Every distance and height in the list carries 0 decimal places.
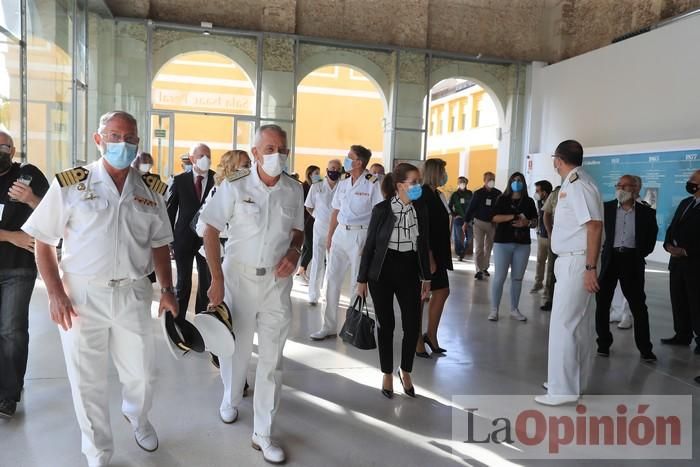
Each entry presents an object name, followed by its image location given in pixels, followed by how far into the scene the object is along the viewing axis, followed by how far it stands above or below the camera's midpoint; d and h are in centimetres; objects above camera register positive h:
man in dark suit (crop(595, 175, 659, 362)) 507 -56
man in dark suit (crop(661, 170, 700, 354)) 511 -57
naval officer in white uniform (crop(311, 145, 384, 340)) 518 -32
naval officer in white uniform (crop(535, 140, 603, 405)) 370 -49
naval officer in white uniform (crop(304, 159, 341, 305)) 666 -32
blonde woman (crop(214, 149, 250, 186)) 415 +20
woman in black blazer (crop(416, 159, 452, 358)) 442 -39
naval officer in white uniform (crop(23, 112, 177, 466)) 245 -39
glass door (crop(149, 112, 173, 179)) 1237 +96
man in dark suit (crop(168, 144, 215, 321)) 469 -23
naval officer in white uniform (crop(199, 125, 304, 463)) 290 -36
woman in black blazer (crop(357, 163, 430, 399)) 372 -47
